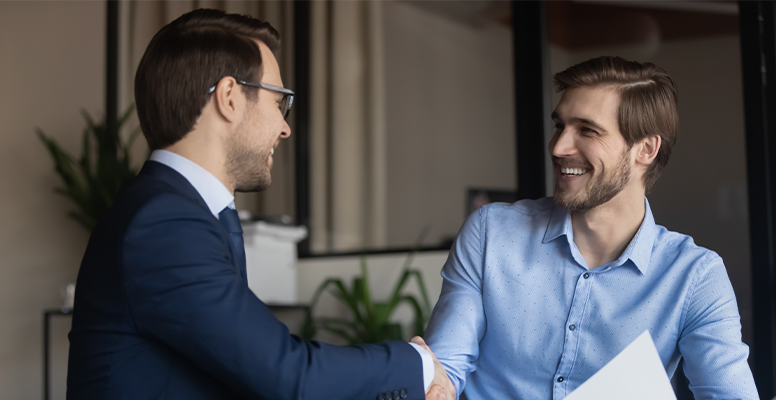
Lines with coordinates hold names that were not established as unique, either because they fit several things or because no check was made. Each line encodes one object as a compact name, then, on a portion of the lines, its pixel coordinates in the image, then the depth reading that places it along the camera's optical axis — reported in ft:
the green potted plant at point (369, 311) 11.44
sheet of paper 3.68
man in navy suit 3.36
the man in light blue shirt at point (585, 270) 4.72
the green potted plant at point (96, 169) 12.28
